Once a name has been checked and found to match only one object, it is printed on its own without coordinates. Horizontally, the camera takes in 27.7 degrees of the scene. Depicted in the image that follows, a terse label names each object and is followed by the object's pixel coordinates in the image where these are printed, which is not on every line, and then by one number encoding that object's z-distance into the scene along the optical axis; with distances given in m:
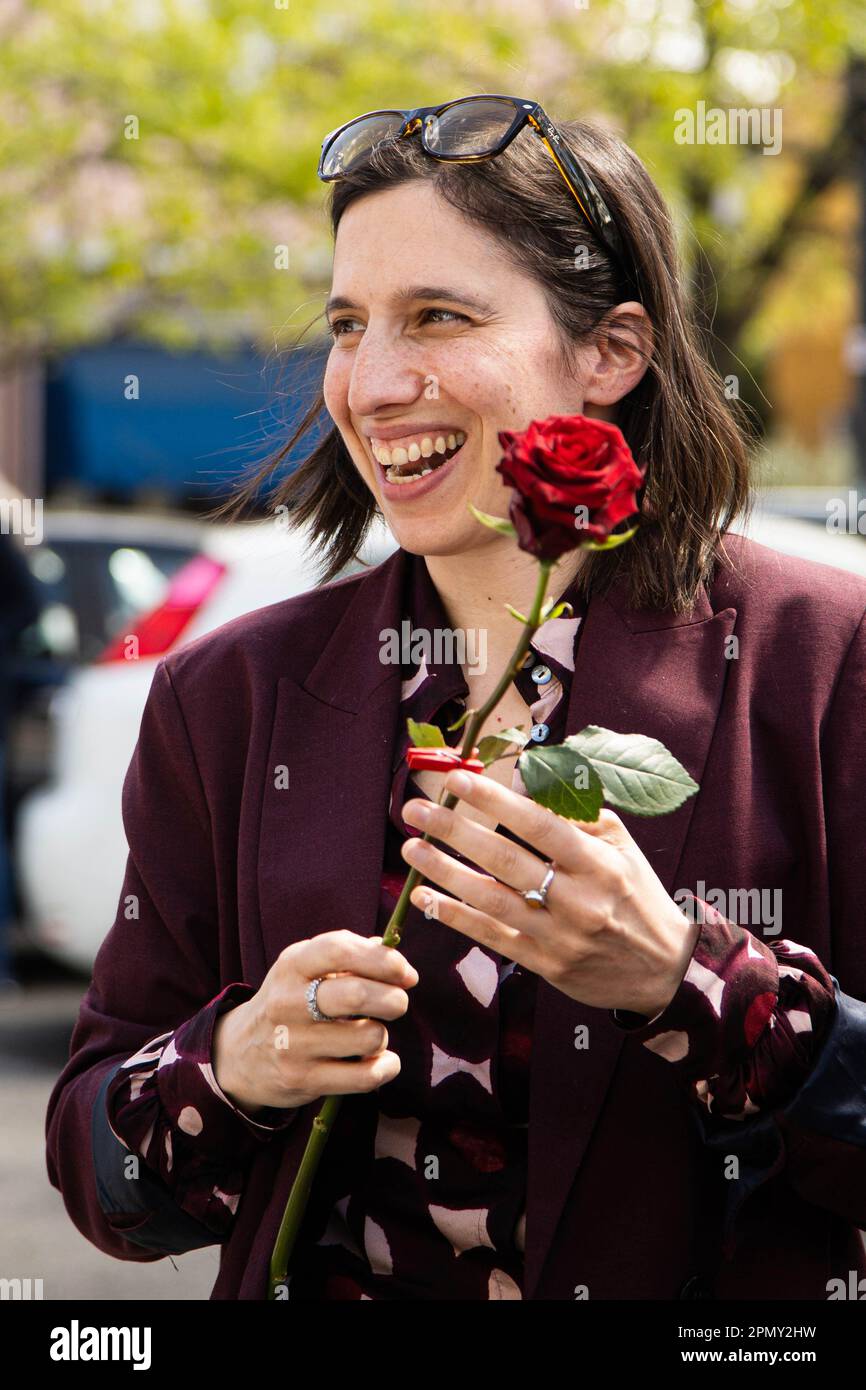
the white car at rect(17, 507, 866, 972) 5.80
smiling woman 1.81
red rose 1.44
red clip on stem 1.59
